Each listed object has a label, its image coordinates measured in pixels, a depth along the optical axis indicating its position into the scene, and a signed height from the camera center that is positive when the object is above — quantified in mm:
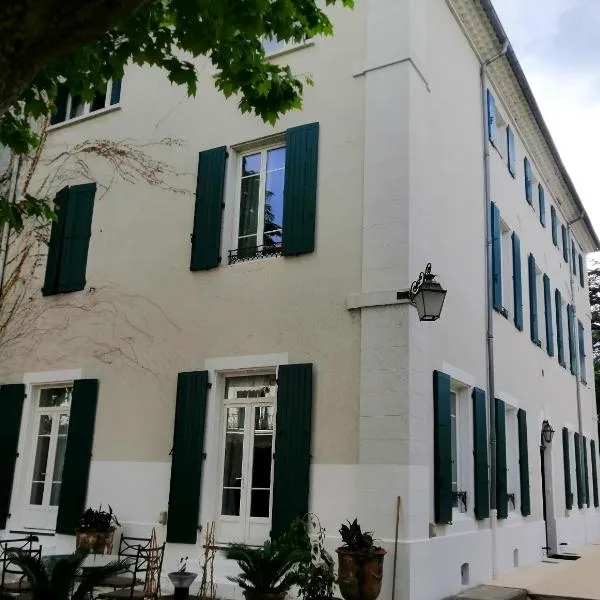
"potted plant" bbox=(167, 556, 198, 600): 6203 -847
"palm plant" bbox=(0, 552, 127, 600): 5250 -728
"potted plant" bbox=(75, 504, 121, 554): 8805 -660
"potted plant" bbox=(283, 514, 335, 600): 7031 -747
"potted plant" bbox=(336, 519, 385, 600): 6863 -758
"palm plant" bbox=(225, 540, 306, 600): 6711 -780
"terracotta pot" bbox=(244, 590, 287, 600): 6672 -1006
